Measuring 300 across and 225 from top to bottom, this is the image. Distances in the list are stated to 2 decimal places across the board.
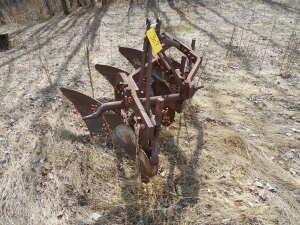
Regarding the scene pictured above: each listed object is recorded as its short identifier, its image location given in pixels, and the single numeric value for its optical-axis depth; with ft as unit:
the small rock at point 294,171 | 10.66
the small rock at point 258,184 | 9.86
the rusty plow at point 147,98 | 8.89
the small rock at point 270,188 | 9.73
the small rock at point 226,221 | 8.65
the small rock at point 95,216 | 8.84
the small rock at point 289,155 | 11.43
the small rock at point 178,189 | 9.68
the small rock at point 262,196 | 9.36
